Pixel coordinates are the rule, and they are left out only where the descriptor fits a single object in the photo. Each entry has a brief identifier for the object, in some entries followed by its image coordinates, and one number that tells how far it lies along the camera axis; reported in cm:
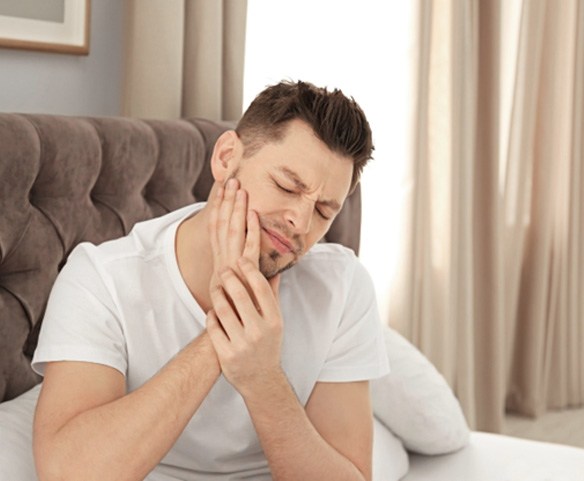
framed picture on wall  239
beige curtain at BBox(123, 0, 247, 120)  268
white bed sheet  230
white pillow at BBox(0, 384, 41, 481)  162
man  155
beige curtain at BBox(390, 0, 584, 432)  373
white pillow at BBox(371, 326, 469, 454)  234
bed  194
